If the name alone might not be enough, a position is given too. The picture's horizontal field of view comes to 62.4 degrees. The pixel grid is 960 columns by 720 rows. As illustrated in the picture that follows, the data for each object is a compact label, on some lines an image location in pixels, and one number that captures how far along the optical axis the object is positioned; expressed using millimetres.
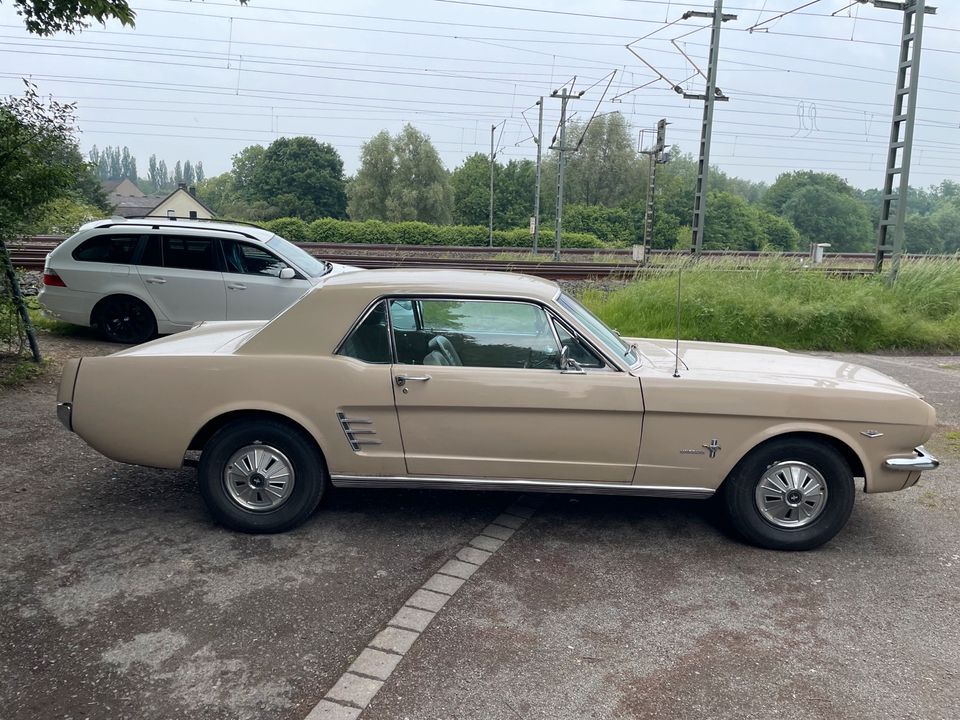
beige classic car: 4445
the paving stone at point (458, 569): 4232
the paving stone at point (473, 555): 4402
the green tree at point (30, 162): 7789
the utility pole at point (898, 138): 15055
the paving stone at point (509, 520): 4929
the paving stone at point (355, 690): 3117
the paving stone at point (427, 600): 3883
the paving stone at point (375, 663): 3311
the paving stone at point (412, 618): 3695
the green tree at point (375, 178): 63125
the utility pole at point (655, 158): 22734
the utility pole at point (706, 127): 18250
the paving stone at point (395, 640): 3510
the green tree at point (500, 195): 69625
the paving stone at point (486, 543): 4574
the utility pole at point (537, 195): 34906
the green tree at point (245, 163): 92438
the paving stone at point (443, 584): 4062
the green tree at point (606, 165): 69875
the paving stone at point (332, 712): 3002
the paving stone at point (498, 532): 4738
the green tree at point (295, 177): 69375
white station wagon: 10148
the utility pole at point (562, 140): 30203
